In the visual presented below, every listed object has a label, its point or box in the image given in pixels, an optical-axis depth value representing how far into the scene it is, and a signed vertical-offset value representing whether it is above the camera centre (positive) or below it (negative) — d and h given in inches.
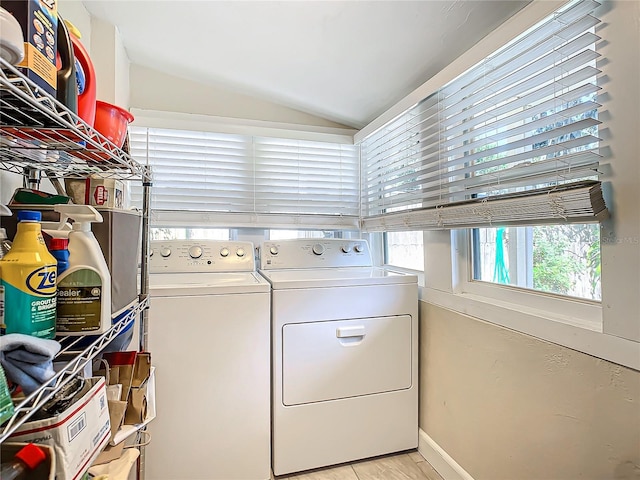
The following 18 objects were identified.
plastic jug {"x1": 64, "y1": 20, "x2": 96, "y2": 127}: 31.5 +14.9
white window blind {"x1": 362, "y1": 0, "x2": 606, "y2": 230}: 39.8 +16.2
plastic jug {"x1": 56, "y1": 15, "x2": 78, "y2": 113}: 26.5 +13.3
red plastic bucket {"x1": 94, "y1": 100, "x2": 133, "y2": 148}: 37.7 +13.9
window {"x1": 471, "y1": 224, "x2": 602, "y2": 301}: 43.7 -1.6
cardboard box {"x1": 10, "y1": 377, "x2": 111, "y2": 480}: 25.7 -14.7
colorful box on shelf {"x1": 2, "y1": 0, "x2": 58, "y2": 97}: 22.2 +13.9
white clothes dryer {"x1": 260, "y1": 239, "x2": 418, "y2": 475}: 63.7 -22.8
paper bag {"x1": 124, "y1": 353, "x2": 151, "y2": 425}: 42.3 -18.4
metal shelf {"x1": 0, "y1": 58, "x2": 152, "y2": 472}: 21.3 +9.6
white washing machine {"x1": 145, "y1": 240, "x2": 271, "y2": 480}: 58.5 -23.0
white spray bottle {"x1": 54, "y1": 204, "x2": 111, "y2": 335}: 29.3 -3.2
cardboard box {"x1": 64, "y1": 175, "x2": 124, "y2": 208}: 41.4 +6.7
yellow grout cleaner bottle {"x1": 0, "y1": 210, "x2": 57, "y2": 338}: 24.0 -2.6
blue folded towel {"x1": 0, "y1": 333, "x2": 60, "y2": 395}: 21.8 -7.2
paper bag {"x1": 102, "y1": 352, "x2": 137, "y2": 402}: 43.7 -15.2
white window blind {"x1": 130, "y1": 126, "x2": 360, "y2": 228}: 85.2 +17.7
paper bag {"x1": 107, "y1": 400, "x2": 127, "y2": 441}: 38.3 -18.2
